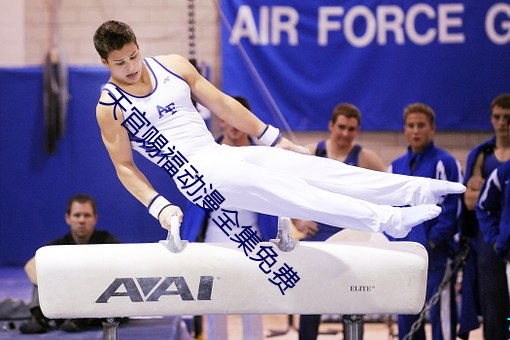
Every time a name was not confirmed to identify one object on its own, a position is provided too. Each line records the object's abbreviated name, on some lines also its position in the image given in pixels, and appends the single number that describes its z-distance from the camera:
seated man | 11.13
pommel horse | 7.48
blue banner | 15.55
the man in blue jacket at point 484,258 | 10.33
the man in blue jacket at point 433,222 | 10.15
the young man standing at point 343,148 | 10.81
